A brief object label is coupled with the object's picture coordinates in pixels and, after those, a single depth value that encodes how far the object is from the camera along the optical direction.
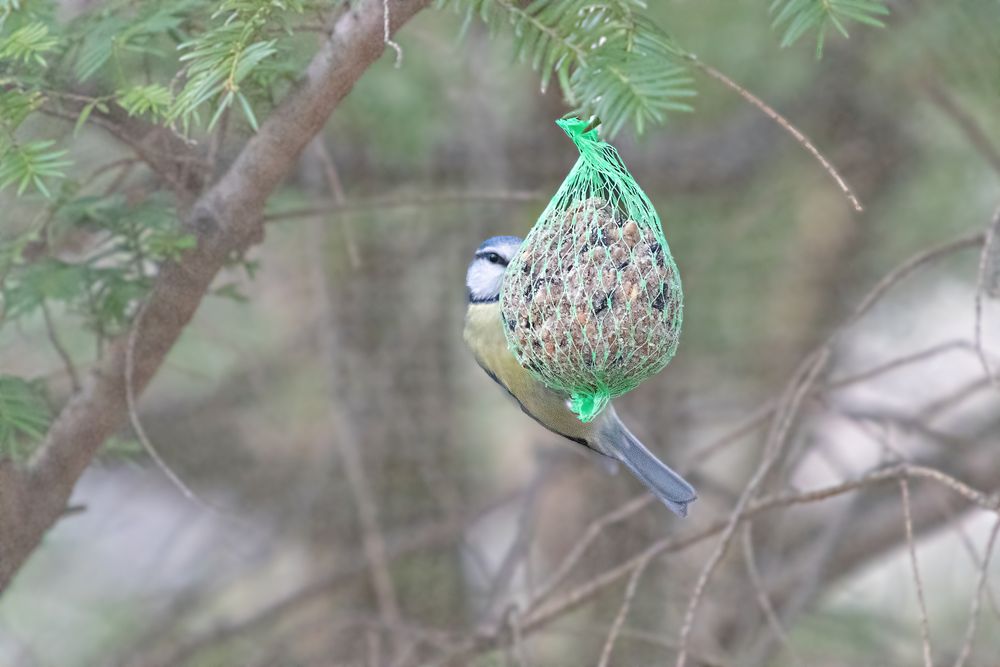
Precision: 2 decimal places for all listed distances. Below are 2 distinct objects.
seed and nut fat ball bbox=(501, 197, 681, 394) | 5.16
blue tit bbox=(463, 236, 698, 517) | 5.28
